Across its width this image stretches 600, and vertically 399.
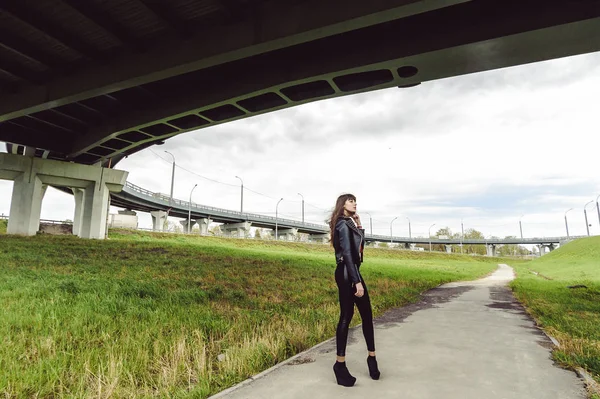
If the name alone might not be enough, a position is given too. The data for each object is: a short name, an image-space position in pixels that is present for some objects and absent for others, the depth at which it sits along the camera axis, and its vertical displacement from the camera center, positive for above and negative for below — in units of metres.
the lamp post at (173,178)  53.14 +12.03
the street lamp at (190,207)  58.75 +8.69
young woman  3.65 -0.26
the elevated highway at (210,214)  52.27 +8.27
